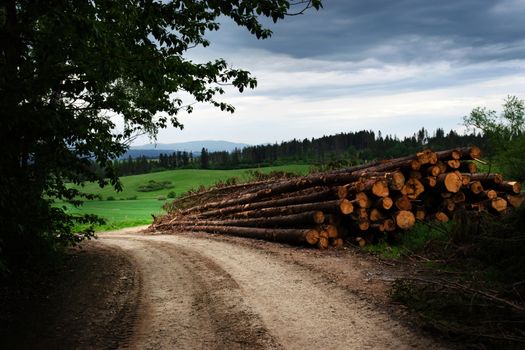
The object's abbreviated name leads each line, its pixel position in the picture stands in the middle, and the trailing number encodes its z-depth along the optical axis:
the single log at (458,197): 11.55
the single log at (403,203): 11.10
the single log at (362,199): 11.06
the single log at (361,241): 11.04
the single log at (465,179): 11.46
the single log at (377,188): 10.93
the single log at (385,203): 10.98
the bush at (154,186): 65.00
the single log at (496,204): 11.22
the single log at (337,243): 11.19
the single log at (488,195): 11.40
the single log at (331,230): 11.25
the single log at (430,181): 11.33
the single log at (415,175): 11.39
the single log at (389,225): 10.92
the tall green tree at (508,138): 17.20
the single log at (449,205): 11.56
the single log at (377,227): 10.89
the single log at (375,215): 11.04
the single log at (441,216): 11.44
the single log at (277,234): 11.14
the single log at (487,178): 11.62
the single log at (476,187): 11.54
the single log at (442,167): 11.55
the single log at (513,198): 11.13
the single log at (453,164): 11.62
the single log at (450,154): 11.65
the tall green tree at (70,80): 5.79
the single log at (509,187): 11.41
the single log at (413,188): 11.25
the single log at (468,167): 12.12
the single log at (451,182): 11.25
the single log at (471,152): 11.63
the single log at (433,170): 11.41
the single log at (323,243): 11.04
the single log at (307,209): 11.04
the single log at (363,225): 10.99
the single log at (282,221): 11.40
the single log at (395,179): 11.03
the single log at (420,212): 11.50
